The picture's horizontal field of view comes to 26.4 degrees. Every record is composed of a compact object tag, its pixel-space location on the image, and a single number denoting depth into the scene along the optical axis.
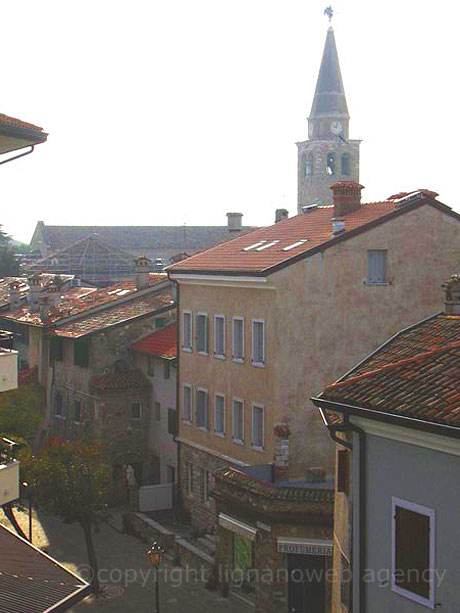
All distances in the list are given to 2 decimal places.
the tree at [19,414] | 37.28
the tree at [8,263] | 92.00
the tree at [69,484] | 28.89
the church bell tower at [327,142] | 96.81
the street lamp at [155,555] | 23.02
